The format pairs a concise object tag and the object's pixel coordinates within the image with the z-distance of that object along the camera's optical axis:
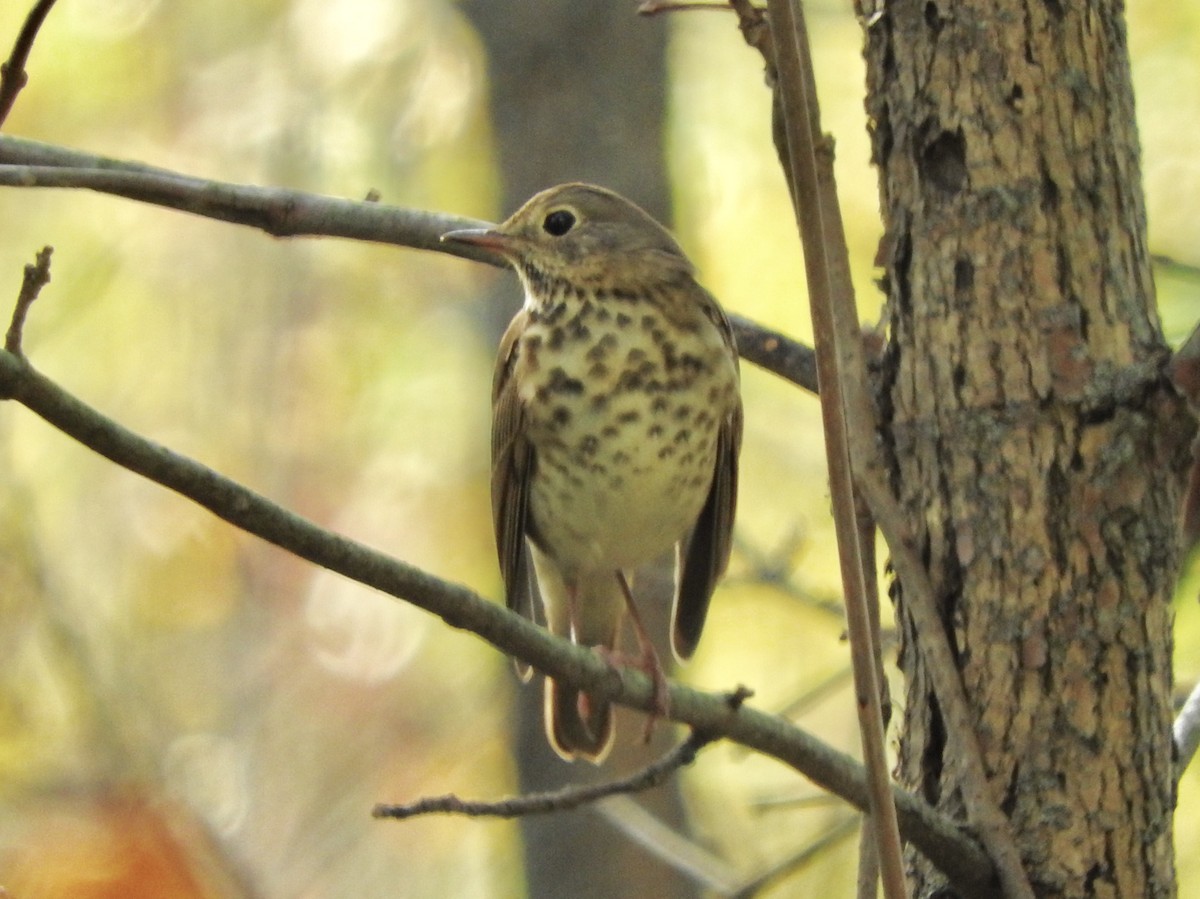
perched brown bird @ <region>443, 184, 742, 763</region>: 7.43
